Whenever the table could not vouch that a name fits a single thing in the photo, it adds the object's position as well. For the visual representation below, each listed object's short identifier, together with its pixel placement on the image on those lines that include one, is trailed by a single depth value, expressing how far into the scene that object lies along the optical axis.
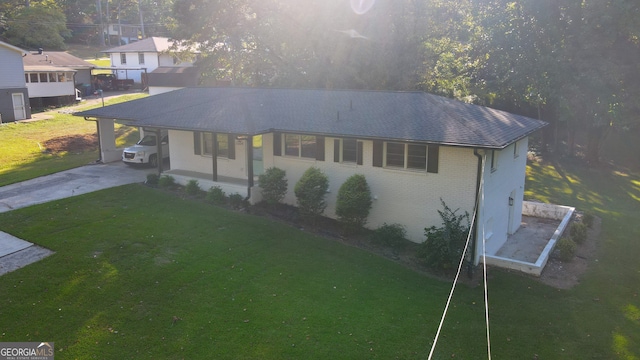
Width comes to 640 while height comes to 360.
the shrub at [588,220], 20.09
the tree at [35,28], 62.03
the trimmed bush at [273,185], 18.09
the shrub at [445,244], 14.36
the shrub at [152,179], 20.48
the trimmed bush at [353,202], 16.45
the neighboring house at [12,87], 36.22
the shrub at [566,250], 16.41
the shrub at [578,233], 18.20
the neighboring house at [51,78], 41.44
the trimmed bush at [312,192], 17.06
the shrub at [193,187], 19.38
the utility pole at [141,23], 78.06
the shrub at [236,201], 18.41
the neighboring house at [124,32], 83.06
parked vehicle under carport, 23.48
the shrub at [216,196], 18.70
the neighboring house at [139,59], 54.56
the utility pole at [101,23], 78.38
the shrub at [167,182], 20.08
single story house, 15.59
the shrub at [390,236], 16.23
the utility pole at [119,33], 79.39
